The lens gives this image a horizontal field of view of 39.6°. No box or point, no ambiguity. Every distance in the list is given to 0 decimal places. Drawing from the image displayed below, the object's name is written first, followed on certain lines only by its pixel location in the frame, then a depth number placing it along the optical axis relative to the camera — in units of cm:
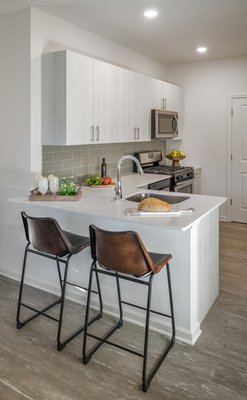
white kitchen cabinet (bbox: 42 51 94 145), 322
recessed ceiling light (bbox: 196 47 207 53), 471
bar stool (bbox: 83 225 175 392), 197
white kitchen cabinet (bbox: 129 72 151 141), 429
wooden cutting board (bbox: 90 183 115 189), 371
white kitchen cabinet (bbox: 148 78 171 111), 470
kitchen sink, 314
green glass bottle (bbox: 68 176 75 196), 299
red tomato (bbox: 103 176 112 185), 380
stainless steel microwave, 477
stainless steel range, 462
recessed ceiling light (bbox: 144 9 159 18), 326
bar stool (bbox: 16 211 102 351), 231
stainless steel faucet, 293
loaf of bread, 241
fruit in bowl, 540
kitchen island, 236
